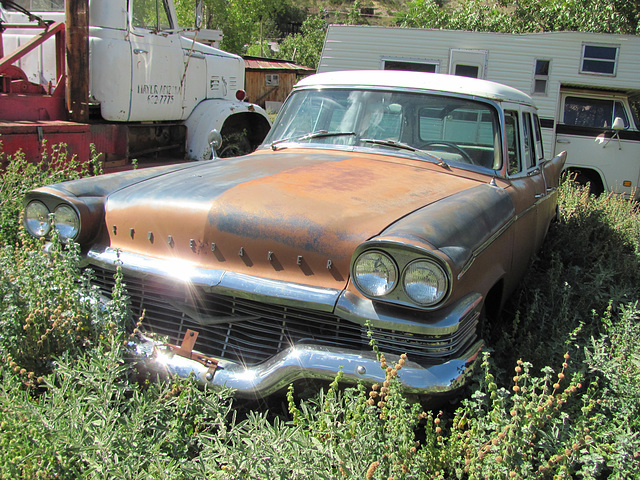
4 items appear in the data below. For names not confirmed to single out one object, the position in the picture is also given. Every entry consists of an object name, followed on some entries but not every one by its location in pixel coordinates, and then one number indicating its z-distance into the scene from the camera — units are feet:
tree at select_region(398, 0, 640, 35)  48.75
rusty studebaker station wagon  7.29
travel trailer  27.32
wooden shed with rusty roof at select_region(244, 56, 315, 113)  72.23
